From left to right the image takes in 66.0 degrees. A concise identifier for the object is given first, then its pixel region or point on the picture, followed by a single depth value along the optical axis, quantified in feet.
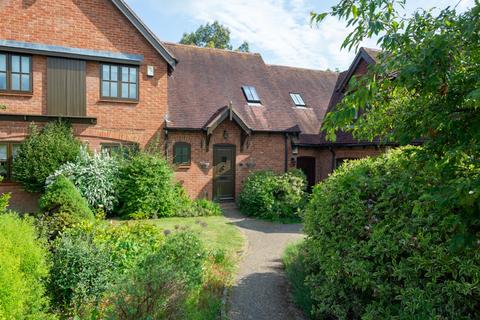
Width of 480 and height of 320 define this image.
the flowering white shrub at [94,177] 38.86
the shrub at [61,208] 25.20
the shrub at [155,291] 13.84
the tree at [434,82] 7.29
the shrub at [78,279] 17.25
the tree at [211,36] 144.46
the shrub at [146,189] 40.42
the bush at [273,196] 43.09
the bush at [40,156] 38.75
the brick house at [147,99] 40.50
